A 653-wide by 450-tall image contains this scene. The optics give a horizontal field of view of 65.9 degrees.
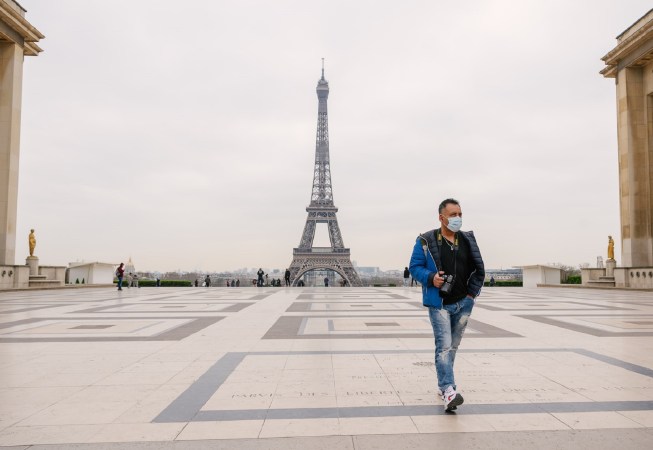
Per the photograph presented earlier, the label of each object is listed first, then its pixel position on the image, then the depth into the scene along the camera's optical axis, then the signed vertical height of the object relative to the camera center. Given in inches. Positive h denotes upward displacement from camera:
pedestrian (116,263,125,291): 1092.0 -13.8
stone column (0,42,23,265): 1090.7 +267.9
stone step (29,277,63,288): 1109.3 -39.3
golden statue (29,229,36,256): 1132.5 +52.5
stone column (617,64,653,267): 1180.5 +236.3
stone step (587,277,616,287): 1187.9 -38.0
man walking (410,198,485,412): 188.2 -3.1
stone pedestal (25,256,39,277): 1136.8 +4.2
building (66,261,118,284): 1515.7 -19.6
